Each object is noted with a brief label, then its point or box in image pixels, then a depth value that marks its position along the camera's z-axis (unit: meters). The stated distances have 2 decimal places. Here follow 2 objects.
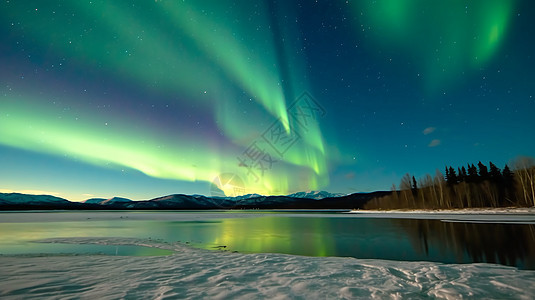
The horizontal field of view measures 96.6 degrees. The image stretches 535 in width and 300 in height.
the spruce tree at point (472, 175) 74.62
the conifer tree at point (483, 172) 73.69
